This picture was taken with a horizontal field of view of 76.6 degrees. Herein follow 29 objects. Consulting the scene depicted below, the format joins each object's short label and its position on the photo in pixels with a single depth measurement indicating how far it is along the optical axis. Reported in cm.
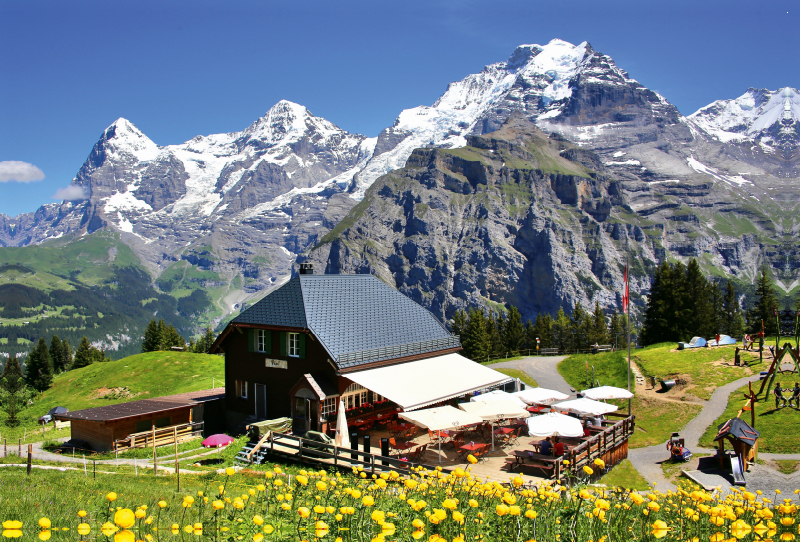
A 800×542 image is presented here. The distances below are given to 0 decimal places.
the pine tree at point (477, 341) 8988
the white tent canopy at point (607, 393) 2978
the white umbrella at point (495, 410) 2311
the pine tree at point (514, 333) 10000
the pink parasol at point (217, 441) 2741
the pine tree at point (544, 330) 10344
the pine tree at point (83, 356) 10300
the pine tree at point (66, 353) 12229
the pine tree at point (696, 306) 6919
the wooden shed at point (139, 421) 2930
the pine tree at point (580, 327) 10132
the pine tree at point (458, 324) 11075
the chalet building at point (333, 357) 2817
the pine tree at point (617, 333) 10518
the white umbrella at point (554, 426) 2131
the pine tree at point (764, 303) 8385
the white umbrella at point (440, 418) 2208
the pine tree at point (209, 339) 12494
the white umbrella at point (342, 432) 2444
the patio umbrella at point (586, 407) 2584
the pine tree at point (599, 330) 10269
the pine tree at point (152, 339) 10056
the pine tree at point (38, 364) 9195
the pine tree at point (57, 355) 12062
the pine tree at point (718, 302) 10466
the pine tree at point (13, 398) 4396
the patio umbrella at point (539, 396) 2975
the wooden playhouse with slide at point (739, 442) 2147
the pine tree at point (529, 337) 10125
